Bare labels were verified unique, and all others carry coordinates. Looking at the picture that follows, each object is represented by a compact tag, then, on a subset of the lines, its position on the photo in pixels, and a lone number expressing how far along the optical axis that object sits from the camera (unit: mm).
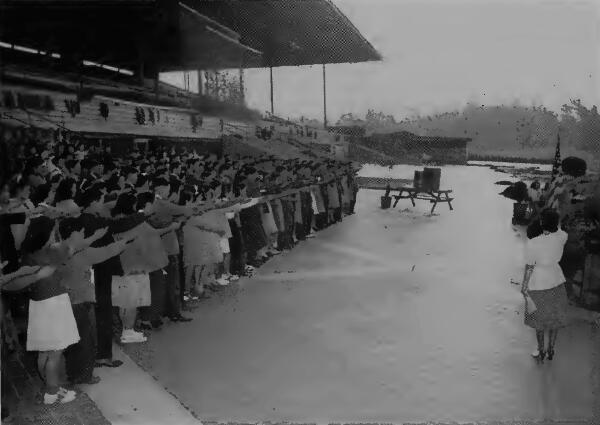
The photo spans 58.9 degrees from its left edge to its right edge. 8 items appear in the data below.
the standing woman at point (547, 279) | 4551
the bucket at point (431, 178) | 16078
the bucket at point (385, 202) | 16391
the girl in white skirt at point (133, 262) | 4859
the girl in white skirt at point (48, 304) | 3574
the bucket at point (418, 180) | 16594
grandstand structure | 13680
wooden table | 15817
